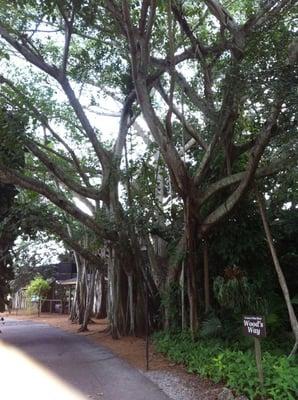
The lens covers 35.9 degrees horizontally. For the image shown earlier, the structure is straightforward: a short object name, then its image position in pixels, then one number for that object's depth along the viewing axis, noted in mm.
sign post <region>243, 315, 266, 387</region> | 5941
